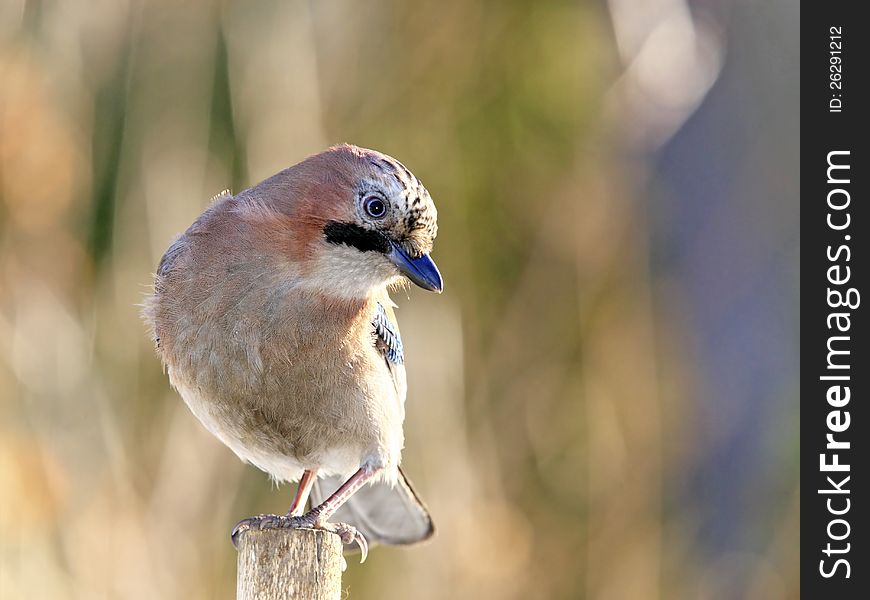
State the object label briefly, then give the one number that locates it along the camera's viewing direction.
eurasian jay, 7.14
